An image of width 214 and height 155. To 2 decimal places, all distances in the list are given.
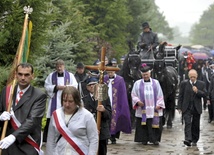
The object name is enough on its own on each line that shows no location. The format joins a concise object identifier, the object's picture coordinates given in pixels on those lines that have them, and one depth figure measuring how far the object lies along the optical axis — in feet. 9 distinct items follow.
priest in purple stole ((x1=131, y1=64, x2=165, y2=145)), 51.70
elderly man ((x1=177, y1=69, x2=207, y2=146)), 50.78
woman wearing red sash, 25.88
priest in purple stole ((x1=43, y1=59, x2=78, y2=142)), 48.44
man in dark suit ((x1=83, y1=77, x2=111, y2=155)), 34.45
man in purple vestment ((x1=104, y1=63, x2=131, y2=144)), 51.12
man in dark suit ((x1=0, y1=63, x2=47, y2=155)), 26.84
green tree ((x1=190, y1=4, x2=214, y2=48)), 470.39
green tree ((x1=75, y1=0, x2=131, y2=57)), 116.88
